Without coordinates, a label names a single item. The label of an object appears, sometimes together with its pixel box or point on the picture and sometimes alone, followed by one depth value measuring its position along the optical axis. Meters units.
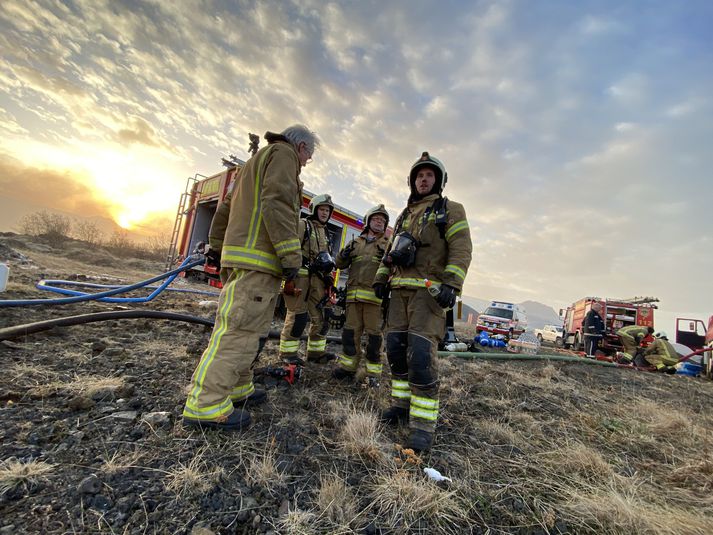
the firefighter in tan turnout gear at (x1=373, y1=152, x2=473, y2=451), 2.43
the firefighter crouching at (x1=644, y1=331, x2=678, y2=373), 9.79
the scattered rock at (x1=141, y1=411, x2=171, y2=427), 2.01
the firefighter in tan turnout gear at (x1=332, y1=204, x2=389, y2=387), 3.66
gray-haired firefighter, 2.00
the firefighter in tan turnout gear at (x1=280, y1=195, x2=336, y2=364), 3.80
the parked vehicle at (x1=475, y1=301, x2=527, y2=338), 13.97
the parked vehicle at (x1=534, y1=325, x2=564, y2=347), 23.38
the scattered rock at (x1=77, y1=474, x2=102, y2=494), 1.39
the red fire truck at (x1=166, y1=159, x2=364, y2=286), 7.71
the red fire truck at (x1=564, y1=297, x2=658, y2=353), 14.01
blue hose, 3.71
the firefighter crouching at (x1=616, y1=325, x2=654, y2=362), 10.65
